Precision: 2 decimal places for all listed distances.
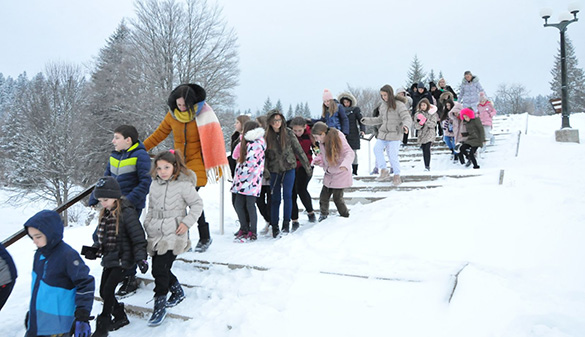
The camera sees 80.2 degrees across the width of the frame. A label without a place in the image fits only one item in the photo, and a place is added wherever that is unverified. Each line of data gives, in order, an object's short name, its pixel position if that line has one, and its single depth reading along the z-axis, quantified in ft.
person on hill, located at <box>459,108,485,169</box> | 27.78
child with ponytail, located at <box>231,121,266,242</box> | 16.43
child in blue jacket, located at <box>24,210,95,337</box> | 8.96
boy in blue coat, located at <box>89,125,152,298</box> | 12.46
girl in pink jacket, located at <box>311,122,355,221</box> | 17.62
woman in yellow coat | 14.87
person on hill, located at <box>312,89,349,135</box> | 24.25
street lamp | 34.19
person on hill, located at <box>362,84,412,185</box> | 22.62
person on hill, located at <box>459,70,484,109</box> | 37.45
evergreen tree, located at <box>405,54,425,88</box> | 137.39
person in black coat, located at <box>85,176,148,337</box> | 10.68
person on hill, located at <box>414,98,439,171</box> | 27.66
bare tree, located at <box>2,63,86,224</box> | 59.88
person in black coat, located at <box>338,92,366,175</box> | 26.48
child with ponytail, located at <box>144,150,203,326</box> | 11.41
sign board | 69.88
